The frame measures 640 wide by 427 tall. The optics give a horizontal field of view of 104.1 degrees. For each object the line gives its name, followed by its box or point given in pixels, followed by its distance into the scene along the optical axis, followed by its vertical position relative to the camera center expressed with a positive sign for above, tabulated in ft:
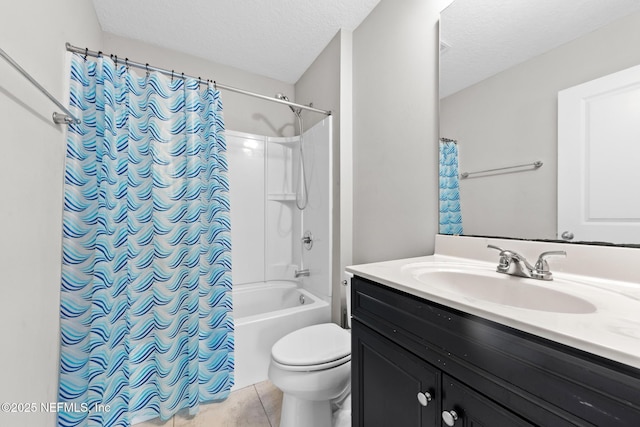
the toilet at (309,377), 3.62 -2.42
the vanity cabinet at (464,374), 1.31 -1.11
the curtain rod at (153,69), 3.90 +2.61
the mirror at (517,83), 2.53 +1.57
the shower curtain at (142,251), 3.83 -0.66
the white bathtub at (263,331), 5.14 -2.53
